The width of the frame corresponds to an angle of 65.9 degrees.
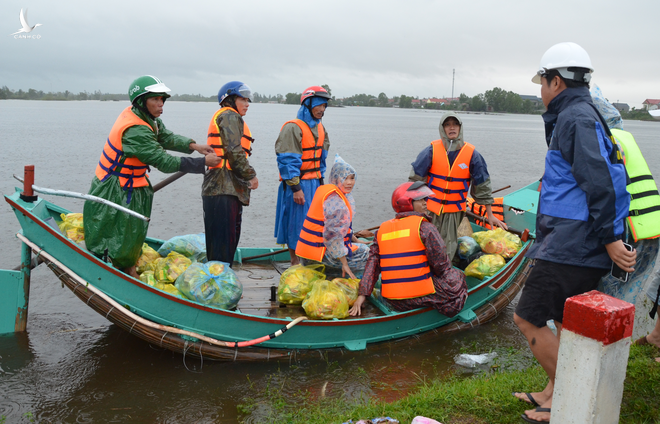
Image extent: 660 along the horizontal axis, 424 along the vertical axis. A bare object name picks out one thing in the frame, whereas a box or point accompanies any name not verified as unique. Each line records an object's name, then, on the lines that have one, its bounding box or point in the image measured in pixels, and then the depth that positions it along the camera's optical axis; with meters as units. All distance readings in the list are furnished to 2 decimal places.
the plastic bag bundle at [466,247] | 6.73
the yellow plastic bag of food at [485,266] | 6.30
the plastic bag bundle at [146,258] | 5.70
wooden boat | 4.79
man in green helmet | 4.90
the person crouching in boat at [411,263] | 4.97
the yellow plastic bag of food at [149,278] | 5.28
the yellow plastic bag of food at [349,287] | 5.46
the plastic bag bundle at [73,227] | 5.40
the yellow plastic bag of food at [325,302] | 5.19
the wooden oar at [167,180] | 5.93
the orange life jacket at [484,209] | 8.19
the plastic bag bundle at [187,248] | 6.14
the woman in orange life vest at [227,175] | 5.59
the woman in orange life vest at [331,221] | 5.45
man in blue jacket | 2.86
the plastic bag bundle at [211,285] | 4.99
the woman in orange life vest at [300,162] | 6.19
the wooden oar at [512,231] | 6.75
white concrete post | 2.60
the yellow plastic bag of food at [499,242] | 6.68
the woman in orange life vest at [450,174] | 6.33
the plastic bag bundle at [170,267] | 5.35
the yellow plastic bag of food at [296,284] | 5.51
